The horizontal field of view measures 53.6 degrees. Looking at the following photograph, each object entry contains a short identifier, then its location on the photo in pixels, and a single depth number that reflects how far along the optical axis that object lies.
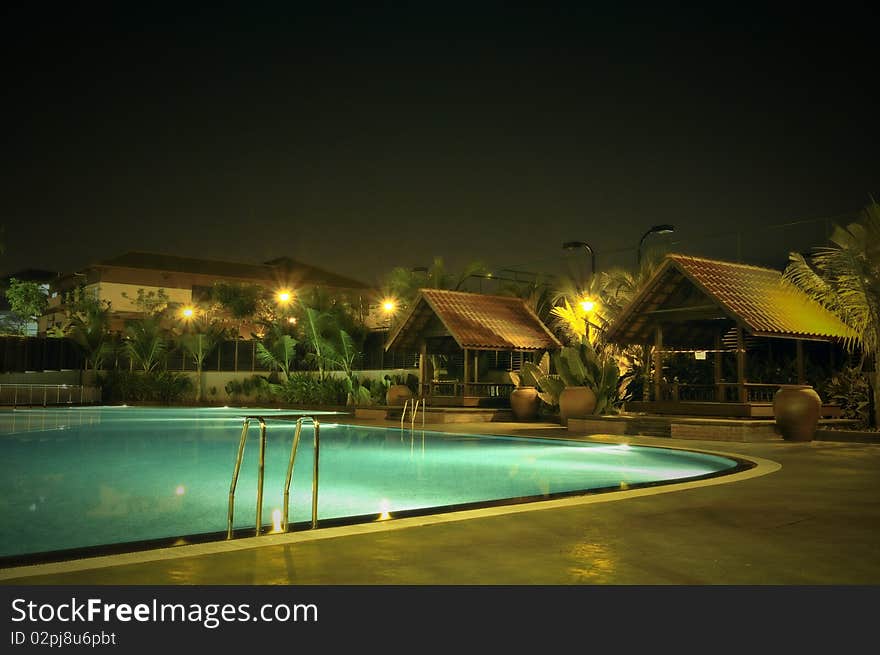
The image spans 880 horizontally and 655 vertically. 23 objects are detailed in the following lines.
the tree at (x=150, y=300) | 62.56
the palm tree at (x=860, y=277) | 17.53
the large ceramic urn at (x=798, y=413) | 17.06
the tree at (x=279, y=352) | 36.78
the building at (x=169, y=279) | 69.19
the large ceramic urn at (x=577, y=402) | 22.34
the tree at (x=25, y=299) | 68.62
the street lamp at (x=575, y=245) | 29.50
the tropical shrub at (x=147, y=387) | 42.16
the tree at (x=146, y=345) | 42.84
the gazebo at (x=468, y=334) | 26.62
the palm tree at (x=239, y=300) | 54.22
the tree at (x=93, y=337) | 43.31
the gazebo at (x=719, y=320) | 19.48
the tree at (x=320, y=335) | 34.66
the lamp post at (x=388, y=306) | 34.75
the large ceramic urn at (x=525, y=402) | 25.08
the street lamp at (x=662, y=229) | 27.33
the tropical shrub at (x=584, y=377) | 22.80
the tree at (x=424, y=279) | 35.72
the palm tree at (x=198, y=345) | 42.09
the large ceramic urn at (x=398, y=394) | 27.86
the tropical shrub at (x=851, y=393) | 19.00
